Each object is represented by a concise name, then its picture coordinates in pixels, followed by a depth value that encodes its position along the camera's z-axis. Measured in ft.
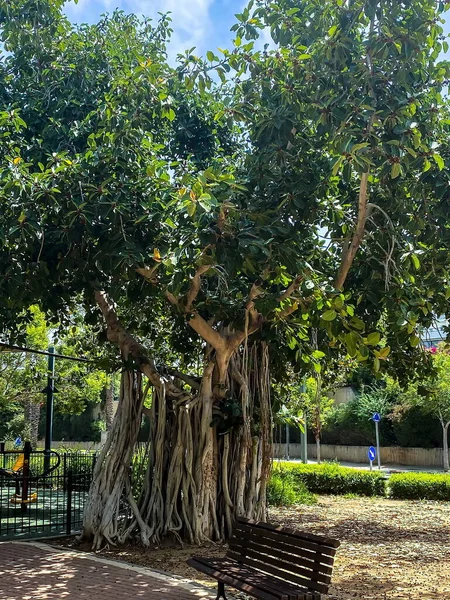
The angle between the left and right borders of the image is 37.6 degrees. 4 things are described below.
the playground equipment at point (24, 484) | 39.78
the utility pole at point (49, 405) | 54.95
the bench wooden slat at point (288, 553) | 16.65
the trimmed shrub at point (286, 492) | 44.98
